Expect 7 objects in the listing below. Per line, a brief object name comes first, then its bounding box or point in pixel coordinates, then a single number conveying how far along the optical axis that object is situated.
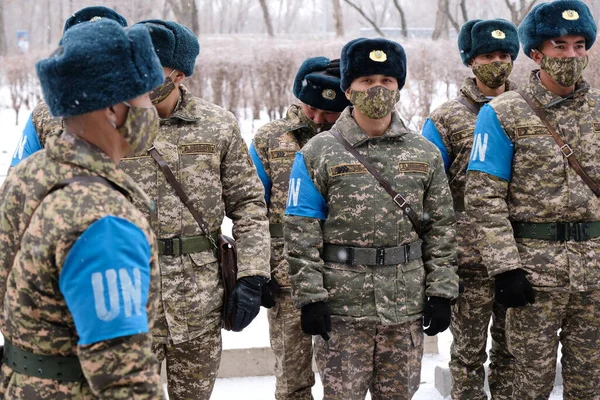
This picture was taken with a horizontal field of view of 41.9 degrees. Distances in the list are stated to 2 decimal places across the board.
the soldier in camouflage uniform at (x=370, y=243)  3.55
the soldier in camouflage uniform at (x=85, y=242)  2.02
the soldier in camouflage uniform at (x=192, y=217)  3.54
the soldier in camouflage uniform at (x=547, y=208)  3.85
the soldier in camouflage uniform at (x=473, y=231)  4.50
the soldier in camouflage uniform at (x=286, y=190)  4.34
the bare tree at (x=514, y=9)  18.58
